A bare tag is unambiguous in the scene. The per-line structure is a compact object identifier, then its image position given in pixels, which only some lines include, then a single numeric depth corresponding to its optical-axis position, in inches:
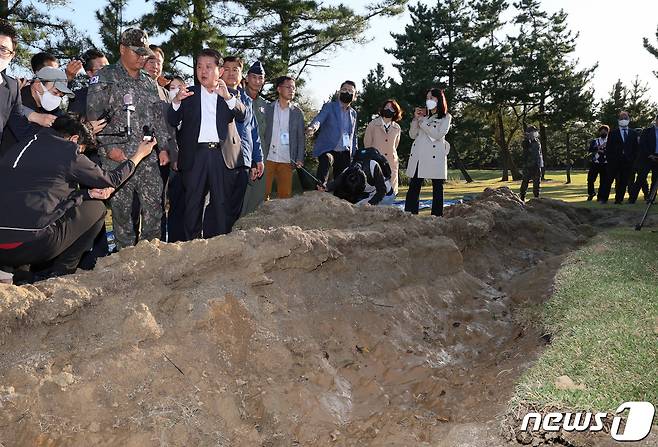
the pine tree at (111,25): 574.6
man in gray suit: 251.8
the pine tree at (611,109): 1351.6
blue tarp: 405.4
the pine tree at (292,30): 645.9
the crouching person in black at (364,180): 240.5
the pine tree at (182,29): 559.8
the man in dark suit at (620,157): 437.7
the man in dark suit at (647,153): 394.3
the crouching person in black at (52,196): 132.0
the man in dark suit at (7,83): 153.7
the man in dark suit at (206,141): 171.2
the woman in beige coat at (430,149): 277.7
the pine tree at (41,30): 518.9
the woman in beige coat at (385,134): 287.6
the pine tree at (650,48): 832.3
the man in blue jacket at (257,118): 232.4
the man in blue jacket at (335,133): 270.1
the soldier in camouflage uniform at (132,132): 173.0
